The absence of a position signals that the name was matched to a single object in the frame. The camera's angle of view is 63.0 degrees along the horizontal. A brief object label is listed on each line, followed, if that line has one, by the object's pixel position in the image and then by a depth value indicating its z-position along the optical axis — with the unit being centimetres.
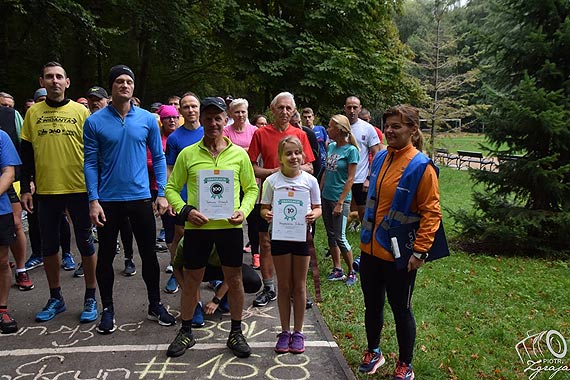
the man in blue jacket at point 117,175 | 411
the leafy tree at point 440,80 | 2098
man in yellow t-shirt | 448
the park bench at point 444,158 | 2450
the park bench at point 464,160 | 2233
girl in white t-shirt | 388
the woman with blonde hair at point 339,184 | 539
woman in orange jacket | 316
